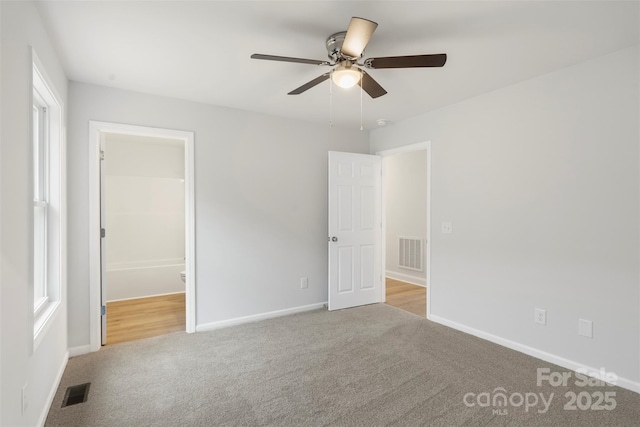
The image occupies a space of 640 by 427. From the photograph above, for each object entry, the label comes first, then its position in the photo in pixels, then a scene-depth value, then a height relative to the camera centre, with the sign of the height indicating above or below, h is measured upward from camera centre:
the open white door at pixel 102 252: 3.09 -0.38
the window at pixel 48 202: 2.33 +0.07
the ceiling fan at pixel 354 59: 1.72 +0.92
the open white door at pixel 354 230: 4.19 -0.24
